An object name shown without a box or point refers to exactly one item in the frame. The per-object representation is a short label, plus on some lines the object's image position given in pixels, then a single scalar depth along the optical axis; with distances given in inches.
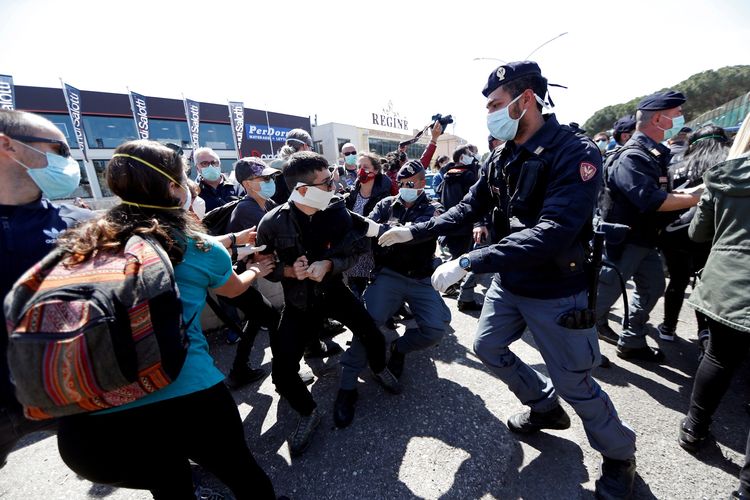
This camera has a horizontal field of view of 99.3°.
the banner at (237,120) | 1052.5
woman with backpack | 45.9
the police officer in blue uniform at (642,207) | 101.9
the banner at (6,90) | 621.0
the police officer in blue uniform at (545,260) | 65.0
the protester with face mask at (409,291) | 113.4
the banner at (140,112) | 875.4
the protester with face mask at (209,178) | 165.9
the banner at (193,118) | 946.7
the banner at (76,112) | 773.3
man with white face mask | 91.7
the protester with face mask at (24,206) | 54.7
